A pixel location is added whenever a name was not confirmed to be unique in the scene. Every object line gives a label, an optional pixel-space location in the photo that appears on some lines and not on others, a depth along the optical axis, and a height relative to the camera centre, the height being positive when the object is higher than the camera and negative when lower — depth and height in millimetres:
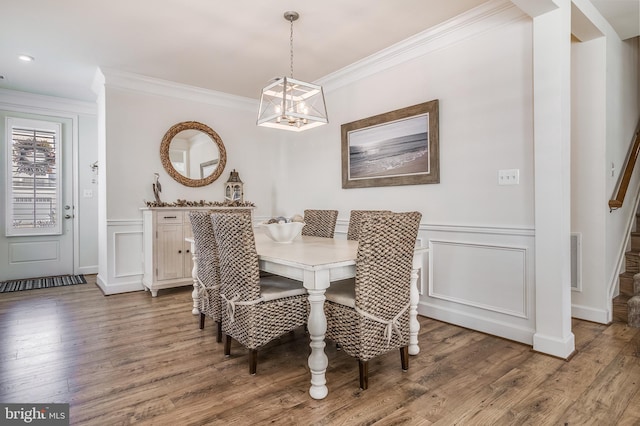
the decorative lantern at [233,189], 4895 +352
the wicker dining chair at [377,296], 1883 -463
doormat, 4366 -869
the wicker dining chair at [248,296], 2057 -493
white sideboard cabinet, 4020 -385
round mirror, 4453 +793
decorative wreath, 4785 +808
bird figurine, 4340 +339
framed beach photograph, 3203 +643
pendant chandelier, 2551 +798
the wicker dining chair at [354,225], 3066 -100
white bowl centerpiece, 2699 -114
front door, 4738 +258
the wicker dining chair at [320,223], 3367 -88
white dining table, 1850 -321
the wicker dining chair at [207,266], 2496 -376
